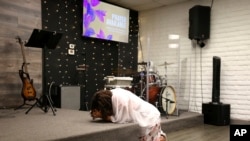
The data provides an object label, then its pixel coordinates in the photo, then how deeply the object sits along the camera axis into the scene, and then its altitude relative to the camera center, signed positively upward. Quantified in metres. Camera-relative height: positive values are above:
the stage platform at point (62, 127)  2.72 -0.72
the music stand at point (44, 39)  3.77 +0.48
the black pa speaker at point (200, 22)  5.58 +1.09
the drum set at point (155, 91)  4.75 -0.39
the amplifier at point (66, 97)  5.07 -0.55
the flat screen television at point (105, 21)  5.86 +1.22
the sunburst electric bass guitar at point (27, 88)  4.41 -0.32
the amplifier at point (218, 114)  5.12 -0.88
